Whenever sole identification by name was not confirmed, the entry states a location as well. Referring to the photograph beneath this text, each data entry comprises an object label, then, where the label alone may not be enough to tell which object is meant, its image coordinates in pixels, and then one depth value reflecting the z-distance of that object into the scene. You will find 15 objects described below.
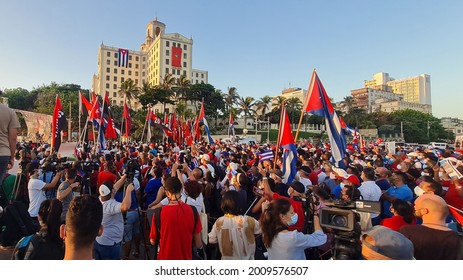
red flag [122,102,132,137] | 16.48
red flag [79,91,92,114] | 14.16
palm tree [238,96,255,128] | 71.46
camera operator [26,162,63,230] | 5.01
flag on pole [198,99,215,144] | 16.12
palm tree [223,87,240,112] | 73.88
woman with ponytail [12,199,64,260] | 2.42
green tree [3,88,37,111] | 68.00
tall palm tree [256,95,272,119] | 76.50
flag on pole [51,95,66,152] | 8.71
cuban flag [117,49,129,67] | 82.62
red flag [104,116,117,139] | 13.78
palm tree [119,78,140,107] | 56.98
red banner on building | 86.12
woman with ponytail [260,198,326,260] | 2.91
